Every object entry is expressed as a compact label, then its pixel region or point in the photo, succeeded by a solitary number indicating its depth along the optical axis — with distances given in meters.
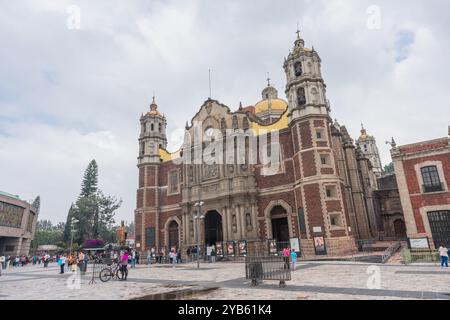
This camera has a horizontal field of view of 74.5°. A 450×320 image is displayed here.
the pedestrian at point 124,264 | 16.19
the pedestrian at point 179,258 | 32.18
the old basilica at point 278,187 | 27.73
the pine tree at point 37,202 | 104.29
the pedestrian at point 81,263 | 20.60
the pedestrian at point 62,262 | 22.47
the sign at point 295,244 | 26.86
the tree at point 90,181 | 77.69
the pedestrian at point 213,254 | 30.29
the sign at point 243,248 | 29.88
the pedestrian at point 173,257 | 28.75
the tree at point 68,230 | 72.74
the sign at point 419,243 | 21.64
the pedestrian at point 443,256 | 16.17
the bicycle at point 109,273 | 15.98
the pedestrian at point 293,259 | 17.96
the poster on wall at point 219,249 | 31.16
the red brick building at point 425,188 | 22.77
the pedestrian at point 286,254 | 14.93
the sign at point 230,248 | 30.64
